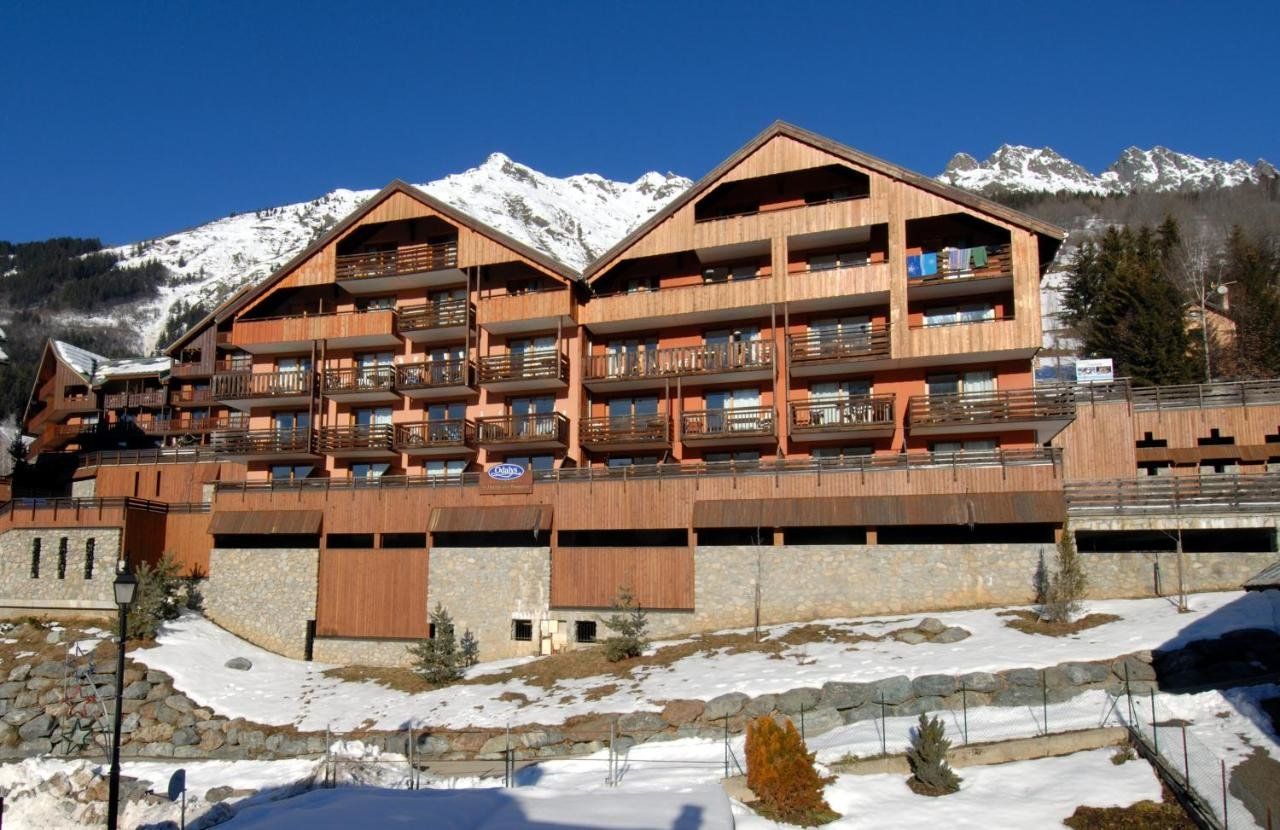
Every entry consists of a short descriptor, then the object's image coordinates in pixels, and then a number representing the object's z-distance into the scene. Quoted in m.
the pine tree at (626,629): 29.28
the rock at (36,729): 29.45
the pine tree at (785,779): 17.98
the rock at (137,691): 30.02
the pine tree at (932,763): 18.55
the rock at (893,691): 23.08
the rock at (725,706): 23.69
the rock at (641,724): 23.61
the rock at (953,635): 25.80
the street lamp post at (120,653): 14.30
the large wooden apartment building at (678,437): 30.78
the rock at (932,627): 26.22
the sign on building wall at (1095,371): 43.41
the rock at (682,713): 23.72
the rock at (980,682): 22.75
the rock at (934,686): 22.91
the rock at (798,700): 23.48
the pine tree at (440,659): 30.19
